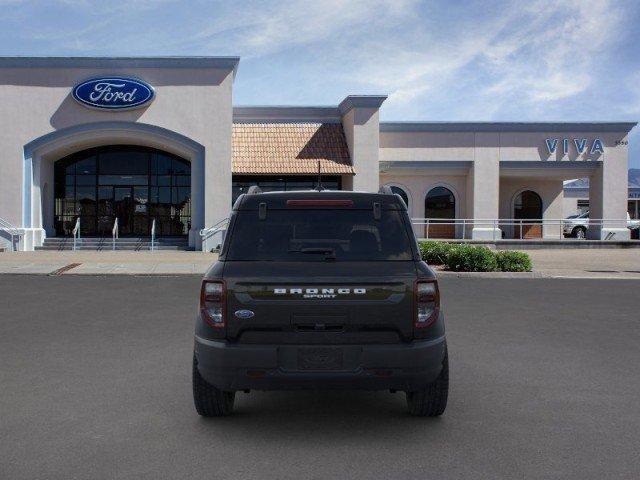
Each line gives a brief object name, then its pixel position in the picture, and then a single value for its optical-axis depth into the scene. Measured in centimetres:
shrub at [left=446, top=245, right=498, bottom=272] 1883
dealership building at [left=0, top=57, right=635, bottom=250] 2672
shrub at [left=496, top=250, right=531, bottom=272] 1898
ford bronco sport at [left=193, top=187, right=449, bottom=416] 456
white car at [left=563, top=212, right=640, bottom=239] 3859
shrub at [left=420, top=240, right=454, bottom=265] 2061
